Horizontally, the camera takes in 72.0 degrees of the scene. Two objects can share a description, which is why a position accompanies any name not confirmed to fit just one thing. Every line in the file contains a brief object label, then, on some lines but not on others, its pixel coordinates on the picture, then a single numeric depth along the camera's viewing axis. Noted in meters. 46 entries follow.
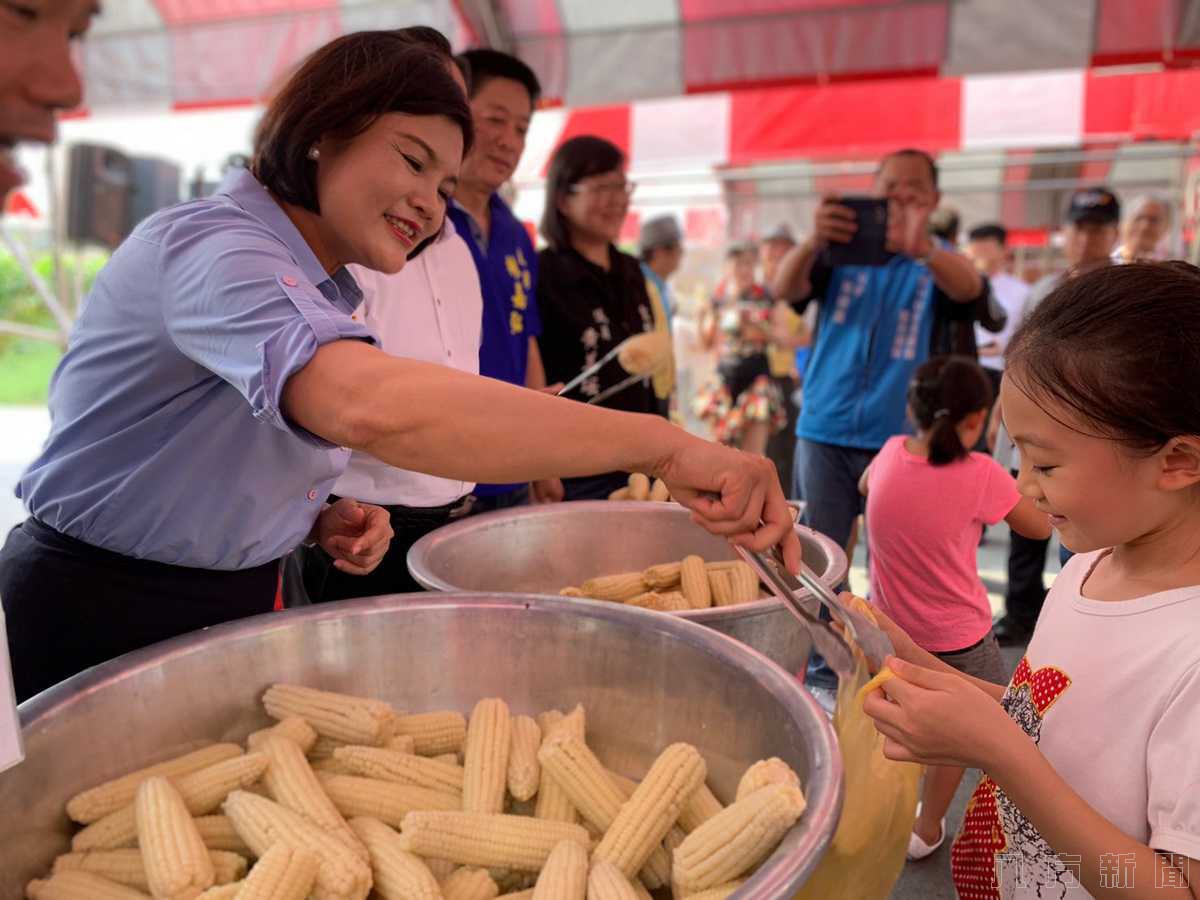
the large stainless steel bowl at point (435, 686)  0.91
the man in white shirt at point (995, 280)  5.05
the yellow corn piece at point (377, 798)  1.03
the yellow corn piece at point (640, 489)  2.04
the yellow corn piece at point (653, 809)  0.94
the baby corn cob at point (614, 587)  1.65
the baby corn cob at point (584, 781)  1.02
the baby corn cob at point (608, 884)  0.86
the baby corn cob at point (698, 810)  1.00
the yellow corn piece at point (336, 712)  1.09
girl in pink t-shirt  1.67
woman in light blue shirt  0.80
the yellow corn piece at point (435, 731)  1.14
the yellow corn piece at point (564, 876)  0.88
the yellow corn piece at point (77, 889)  0.88
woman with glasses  2.58
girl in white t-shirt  0.82
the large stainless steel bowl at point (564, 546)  1.66
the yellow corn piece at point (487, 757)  1.05
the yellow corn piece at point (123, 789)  0.95
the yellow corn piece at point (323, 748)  1.13
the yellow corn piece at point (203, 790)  0.94
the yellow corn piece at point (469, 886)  0.93
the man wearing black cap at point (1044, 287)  3.38
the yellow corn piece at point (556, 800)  1.05
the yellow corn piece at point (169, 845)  0.87
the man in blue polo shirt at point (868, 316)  2.56
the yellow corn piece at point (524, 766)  1.07
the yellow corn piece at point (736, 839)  0.77
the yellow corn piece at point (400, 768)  1.07
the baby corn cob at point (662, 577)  1.72
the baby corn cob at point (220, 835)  0.98
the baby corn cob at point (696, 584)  1.65
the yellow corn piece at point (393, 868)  0.89
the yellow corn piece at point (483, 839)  0.94
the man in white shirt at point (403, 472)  1.68
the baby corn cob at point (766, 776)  0.83
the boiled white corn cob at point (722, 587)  1.68
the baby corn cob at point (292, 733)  1.08
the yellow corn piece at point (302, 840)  0.86
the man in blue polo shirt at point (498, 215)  2.13
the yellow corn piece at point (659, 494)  1.98
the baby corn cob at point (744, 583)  1.67
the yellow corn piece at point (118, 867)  0.92
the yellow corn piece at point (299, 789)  0.96
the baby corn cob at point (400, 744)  1.11
